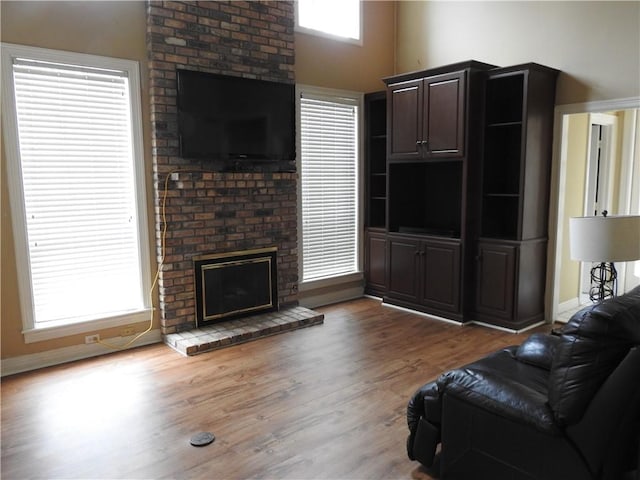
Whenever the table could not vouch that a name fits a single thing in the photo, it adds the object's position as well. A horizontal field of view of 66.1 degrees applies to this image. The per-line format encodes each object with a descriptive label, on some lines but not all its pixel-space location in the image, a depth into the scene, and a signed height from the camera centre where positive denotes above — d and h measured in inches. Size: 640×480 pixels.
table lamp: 128.0 -15.3
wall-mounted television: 168.4 +23.9
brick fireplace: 165.9 +5.3
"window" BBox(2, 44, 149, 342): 145.2 -0.5
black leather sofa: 70.4 -37.2
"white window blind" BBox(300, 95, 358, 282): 215.0 -1.9
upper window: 210.2 +72.7
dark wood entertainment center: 180.1 -2.4
